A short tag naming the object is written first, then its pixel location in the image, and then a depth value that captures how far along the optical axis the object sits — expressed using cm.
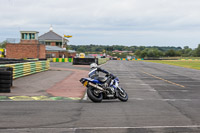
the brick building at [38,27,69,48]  10756
